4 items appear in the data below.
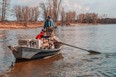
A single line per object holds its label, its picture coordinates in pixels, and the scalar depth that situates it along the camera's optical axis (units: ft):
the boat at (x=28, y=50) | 31.03
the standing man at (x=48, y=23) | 36.65
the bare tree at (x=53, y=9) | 165.91
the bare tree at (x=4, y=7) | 161.52
